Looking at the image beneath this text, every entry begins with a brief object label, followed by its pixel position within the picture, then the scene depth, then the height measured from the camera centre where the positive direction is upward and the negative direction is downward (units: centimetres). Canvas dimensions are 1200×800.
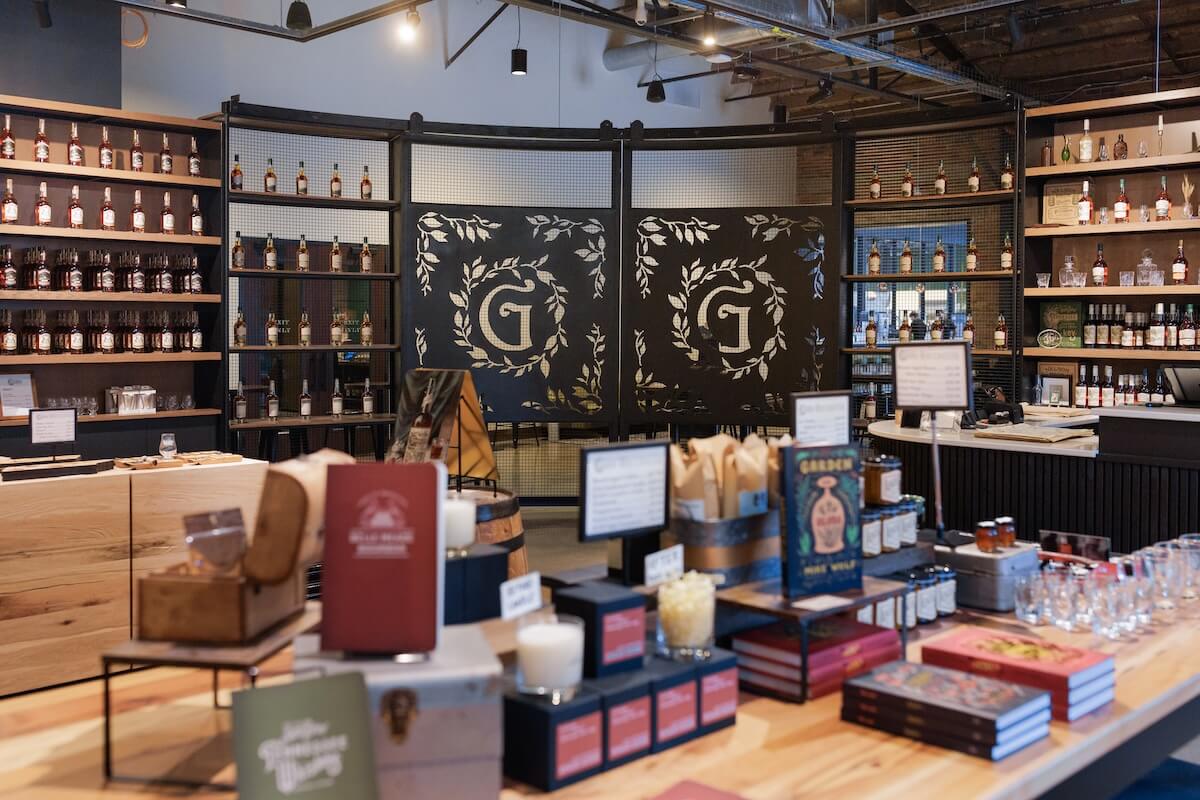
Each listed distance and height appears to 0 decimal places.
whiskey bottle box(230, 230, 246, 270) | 733 +77
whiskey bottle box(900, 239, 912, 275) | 795 +80
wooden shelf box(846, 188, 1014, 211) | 760 +121
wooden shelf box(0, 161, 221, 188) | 618 +117
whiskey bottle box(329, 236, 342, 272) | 789 +81
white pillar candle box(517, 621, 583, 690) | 164 -46
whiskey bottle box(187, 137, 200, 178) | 693 +133
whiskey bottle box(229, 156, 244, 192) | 727 +131
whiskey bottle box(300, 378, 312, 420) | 761 -27
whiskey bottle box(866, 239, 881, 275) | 802 +80
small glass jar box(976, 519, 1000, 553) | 274 -45
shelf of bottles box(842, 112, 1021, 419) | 754 +64
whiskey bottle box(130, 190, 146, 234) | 667 +93
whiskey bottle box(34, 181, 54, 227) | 631 +93
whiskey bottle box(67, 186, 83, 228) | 645 +94
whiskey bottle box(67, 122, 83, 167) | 647 +131
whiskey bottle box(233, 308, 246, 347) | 743 +23
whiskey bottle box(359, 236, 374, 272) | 797 +81
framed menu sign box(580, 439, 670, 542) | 193 -23
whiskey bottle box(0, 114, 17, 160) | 621 +132
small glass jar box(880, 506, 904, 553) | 246 -38
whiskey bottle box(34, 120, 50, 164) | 638 +132
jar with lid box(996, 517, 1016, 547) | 277 -44
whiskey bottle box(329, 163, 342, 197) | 777 +133
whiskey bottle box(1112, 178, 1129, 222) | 688 +103
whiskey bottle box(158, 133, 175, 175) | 679 +134
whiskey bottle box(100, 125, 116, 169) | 657 +133
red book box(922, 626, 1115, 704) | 195 -57
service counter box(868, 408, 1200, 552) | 473 -54
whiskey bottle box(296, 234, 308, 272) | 771 +80
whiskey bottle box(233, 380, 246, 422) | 736 -29
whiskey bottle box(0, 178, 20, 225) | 620 +91
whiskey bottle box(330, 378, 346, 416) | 777 -27
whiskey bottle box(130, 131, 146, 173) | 670 +132
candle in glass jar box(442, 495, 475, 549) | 195 -29
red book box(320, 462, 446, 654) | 154 -29
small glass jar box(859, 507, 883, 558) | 240 -38
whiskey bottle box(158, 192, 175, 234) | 677 +95
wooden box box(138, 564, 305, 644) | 167 -39
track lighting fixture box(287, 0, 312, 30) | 713 +237
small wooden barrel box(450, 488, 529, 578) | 338 -53
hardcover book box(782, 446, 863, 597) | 204 -31
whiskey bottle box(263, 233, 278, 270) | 761 +79
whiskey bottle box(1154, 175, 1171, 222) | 679 +103
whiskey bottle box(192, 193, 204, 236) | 689 +95
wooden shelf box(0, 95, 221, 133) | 623 +155
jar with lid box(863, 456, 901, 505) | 252 -28
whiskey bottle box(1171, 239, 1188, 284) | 673 +62
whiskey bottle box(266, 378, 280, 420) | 756 -30
